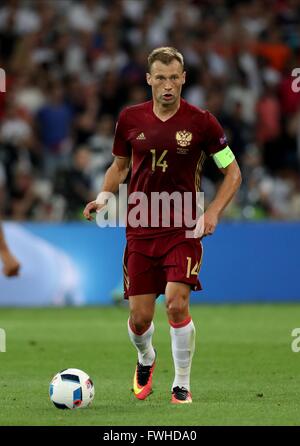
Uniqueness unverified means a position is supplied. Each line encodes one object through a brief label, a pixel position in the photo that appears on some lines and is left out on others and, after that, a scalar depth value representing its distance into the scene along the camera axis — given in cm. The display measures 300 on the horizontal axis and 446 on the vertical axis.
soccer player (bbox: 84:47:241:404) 1734
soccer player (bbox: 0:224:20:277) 1736
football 1678
